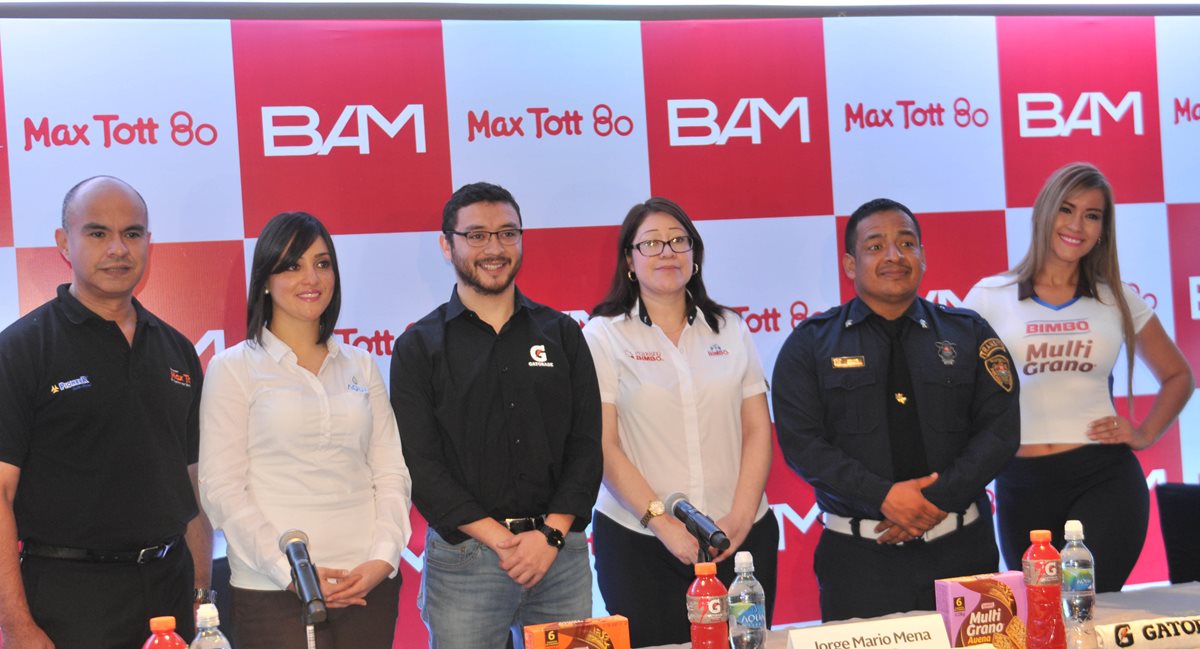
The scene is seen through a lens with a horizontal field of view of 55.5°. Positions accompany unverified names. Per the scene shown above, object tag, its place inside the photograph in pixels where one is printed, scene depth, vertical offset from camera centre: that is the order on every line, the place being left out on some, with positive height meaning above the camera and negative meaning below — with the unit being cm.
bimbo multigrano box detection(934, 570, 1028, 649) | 218 -60
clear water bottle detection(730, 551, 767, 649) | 219 -59
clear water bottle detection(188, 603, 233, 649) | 189 -47
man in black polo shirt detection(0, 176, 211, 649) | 257 -25
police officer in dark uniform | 310 -35
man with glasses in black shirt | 291 -30
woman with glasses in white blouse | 312 -31
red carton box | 208 -57
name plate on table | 200 -58
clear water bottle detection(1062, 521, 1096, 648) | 230 -59
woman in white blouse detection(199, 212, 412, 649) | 269 -30
